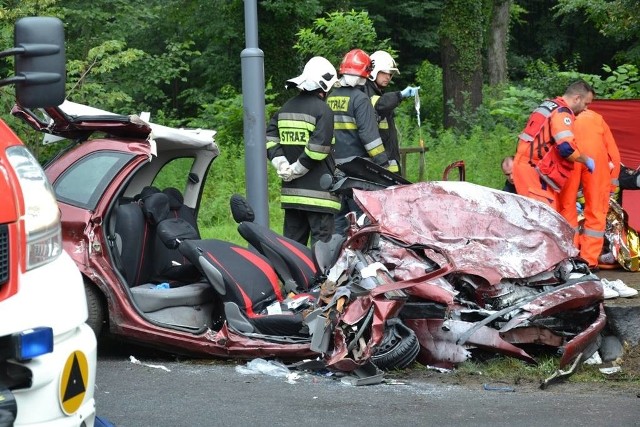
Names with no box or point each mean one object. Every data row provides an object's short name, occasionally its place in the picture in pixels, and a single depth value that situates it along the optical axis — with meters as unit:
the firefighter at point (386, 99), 14.74
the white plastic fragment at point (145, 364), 9.63
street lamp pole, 12.86
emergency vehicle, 5.09
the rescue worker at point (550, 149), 13.08
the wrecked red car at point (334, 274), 9.21
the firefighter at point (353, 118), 13.93
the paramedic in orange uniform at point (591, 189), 13.42
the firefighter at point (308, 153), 12.67
